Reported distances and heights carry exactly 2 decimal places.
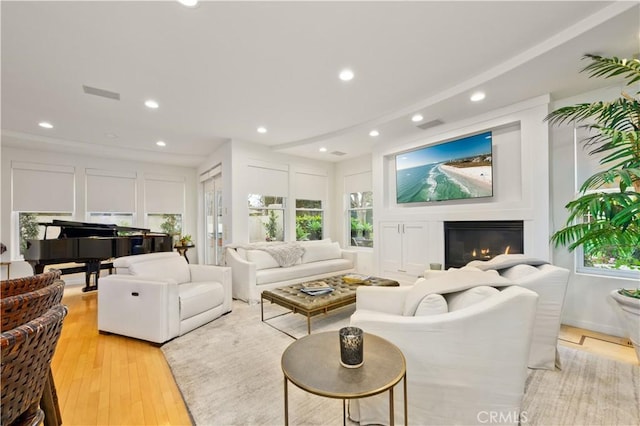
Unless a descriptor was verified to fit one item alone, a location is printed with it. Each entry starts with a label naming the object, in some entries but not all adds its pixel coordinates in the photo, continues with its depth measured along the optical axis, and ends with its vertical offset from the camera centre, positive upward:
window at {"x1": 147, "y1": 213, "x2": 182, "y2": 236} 6.45 -0.20
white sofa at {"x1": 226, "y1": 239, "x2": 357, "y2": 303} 4.02 -0.94
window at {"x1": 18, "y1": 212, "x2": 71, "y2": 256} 4.90 -0.18
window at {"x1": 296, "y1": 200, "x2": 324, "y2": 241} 6.10 -0.16
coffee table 2.69 -0.94
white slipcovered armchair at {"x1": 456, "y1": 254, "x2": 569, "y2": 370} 2.02 -0.73
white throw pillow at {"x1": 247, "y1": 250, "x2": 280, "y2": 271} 4.31 -0.76
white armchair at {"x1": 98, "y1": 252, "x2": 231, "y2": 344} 2.64 -0.93
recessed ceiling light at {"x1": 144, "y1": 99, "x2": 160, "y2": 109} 3.32 +1.43
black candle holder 1.20 -0.63
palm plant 1.81 +0.06
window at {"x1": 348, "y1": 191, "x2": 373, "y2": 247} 6.04 -0.13
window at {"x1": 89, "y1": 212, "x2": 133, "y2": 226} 5.65 -0.06
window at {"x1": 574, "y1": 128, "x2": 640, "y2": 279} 2.83 -0.48
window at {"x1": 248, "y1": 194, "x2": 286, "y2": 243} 5.28 -0.09
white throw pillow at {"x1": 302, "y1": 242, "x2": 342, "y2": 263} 5.07 -0.78
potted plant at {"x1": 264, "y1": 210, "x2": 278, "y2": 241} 5.58 -0.28
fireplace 3.46 -0.41
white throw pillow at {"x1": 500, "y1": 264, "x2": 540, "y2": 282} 2.11 -0.50
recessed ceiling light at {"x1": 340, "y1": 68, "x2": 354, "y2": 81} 2.71 +1.45
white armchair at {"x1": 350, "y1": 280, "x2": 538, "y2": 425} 1.31 -0.75
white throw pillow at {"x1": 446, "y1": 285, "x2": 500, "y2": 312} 1.46 -0.48
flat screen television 3.73 +0.64
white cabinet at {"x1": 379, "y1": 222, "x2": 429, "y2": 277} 4.40 -0.62
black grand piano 3.43 -0.45
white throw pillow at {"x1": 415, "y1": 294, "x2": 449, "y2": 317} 1.49 -0.54
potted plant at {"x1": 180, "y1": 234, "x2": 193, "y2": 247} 6.28 -0.63
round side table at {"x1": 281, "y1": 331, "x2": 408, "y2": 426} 1.05 -0.71
